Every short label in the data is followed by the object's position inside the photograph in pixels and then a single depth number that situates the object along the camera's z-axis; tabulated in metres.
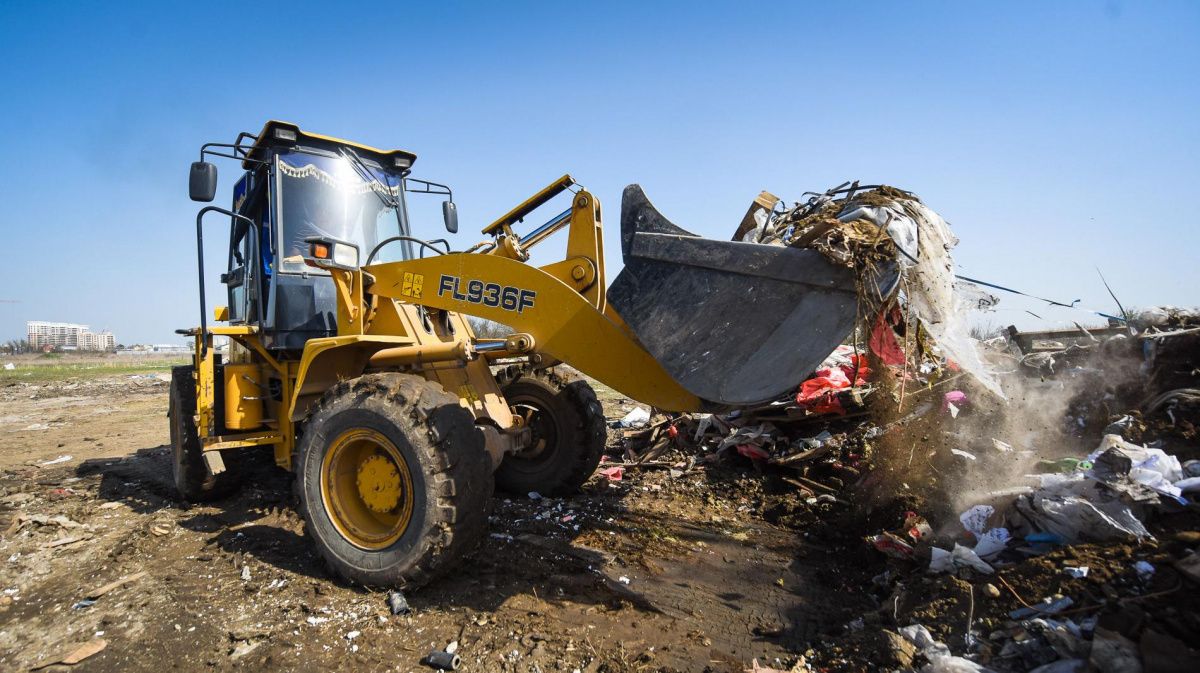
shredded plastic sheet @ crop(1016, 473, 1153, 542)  2.88
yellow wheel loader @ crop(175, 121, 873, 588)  3.00
